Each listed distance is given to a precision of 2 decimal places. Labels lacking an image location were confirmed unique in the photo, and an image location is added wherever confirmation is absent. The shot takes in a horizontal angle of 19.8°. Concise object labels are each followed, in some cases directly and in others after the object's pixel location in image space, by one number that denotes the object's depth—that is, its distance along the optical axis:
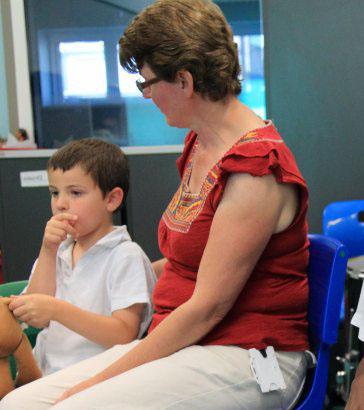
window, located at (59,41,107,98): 4.64
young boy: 2.12
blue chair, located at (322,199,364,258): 3.13
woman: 1.82
